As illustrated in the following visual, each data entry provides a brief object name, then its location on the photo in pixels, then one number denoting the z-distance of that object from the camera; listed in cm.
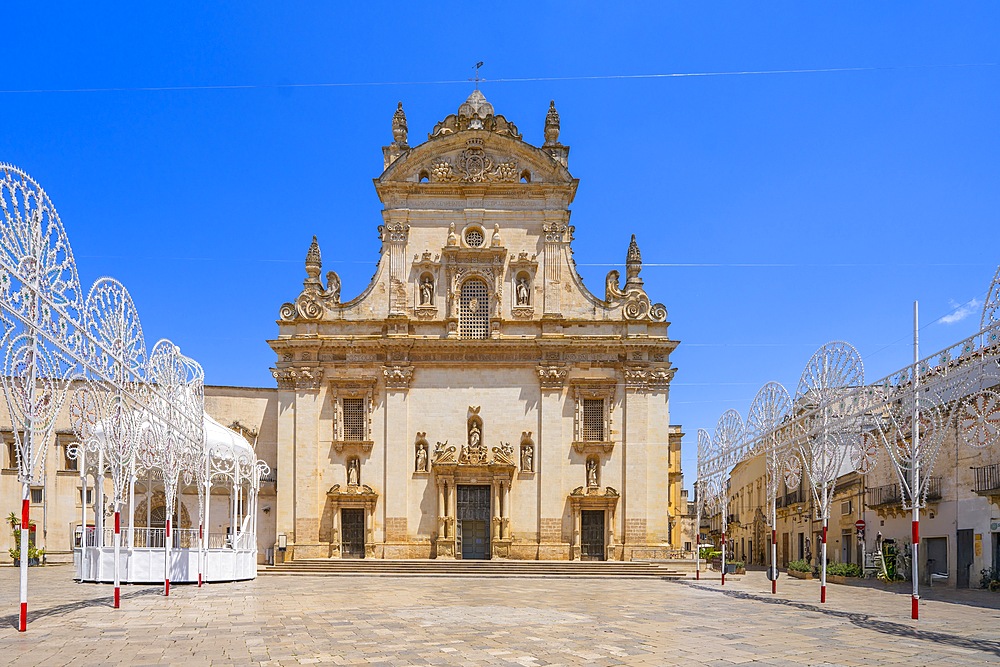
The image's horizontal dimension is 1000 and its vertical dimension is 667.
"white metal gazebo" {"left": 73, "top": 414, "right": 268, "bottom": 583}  2798
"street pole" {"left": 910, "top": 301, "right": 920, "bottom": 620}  1944
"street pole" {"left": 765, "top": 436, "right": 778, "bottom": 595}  2831
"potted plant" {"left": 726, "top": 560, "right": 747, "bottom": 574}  3869
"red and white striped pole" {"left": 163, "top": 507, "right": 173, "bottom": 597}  2404
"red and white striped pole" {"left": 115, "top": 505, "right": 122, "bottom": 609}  2083
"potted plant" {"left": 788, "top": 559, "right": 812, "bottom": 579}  3884
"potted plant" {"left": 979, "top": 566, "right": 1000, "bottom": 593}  2912
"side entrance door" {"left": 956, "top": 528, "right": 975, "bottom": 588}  3169
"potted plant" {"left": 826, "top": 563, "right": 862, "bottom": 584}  3538
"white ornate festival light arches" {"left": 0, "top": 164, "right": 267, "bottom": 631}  1573
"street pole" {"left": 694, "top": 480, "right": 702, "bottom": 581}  3305
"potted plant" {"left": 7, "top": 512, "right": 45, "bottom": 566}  4266
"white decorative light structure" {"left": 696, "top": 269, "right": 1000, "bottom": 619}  1841
